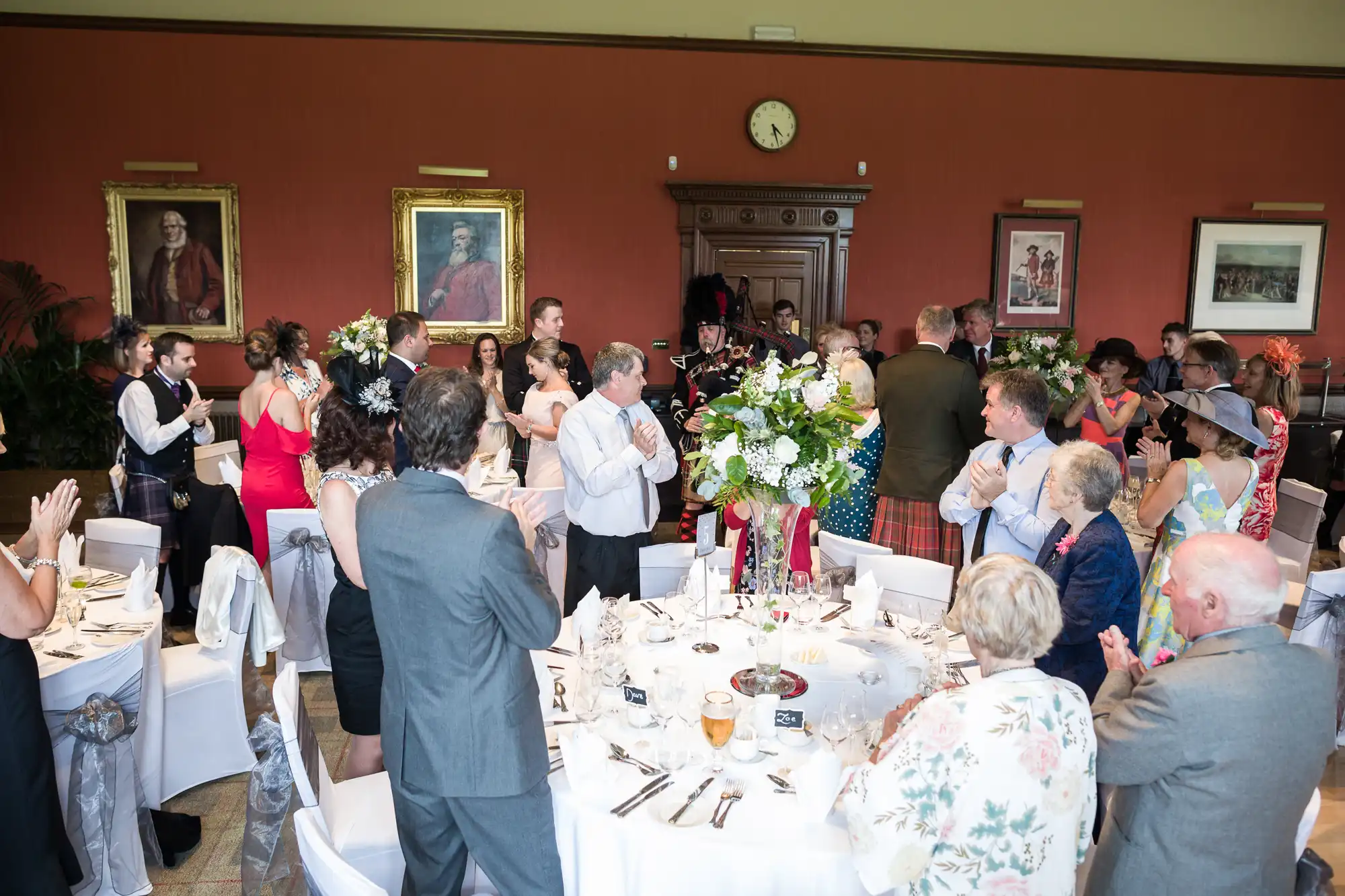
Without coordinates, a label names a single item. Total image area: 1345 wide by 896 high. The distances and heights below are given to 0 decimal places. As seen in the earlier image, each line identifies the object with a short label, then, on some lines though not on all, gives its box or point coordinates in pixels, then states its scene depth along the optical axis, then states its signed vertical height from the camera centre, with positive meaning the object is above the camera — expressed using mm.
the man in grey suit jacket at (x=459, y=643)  2102 -765
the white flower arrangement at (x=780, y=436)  2848 -356
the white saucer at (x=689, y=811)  2156 -1144
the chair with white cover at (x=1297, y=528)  5039 -1068
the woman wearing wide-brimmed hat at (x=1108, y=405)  6164 -508
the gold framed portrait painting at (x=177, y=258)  8422 +416
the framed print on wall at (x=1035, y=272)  9258 +549
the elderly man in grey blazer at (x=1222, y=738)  1949 -851
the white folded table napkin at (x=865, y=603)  3281 -985
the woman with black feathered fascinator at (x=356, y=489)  3186 -597
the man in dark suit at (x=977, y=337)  7184 -96
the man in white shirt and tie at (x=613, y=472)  4180 -698
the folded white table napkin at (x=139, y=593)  3539 -1091
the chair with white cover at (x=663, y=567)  3984 -1061
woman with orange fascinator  4664 -434
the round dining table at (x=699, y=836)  2078 -1160
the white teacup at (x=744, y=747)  2391 -1089
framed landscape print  9469 +551
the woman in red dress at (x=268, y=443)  5211 -762
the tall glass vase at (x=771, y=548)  2988 -751
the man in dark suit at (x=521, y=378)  7758 -538
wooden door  8945 +428
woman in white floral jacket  1878 -919
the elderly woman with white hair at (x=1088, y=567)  2879 -738
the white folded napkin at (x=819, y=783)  2125 -1047
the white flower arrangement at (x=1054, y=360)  6203 -222
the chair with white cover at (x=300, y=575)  4590 -1328
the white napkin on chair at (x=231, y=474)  5715 -1025
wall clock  8773 +1814
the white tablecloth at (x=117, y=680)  2996 -1242
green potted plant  7922 -888
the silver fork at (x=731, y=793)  2234 -1137
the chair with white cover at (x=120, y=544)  4266 -1095
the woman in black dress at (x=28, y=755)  2484 -1246
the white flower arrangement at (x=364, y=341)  3676 -135
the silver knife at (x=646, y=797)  2184 -1141
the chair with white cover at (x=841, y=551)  4125 -1004
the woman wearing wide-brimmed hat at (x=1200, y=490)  3736 -637
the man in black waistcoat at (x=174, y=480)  5289 -1010
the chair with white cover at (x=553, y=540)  5492 -1336
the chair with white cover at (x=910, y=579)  3768 -1046
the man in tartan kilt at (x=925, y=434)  4824 -567
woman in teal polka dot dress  5086 -976
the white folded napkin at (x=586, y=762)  2283 -1085
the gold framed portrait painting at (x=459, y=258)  8648 +497
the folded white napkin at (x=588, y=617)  2967 -968
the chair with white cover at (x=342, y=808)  2436 -1457
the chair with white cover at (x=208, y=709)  3744 -1631
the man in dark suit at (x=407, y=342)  4738 -163
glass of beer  2354 -1011
